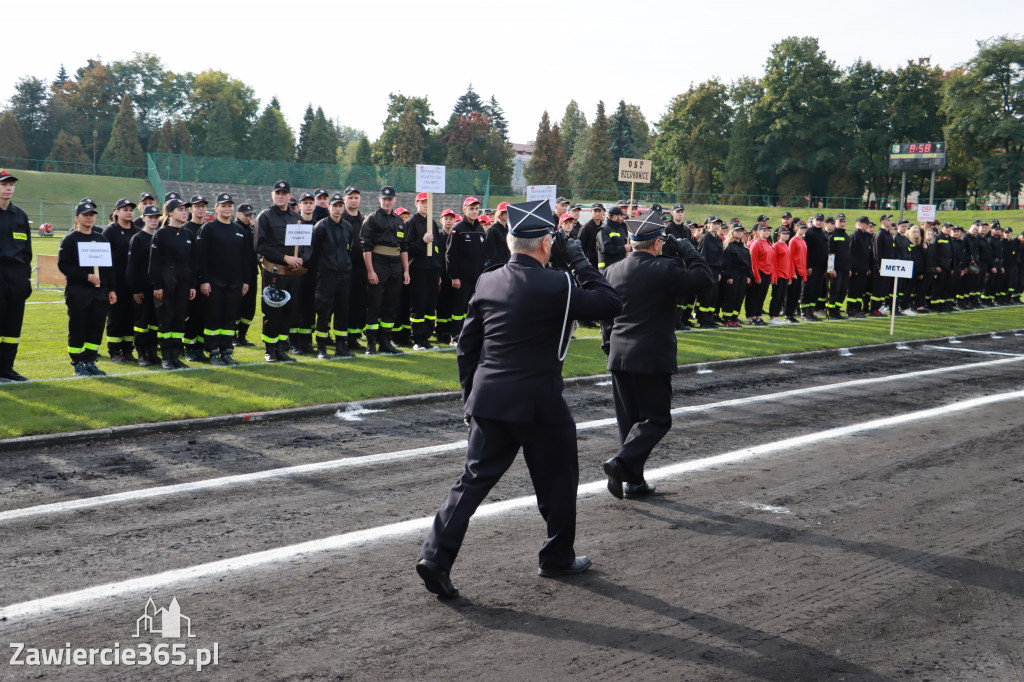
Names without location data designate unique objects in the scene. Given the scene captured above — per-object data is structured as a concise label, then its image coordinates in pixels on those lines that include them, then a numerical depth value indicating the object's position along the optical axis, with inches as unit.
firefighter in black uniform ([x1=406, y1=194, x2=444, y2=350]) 593.9
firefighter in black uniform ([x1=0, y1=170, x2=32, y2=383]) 429.4
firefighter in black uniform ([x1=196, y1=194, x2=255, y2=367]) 500.1
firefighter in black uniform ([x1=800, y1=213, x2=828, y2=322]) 864.3
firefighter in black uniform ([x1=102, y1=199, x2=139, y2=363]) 494.9
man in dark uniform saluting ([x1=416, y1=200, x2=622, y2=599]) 203.8
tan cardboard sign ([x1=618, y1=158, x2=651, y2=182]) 798.0
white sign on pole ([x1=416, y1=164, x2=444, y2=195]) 601.0
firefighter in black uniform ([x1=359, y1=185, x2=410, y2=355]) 557.3
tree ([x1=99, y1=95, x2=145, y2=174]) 3683.6
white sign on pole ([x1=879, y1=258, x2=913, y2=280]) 775.1
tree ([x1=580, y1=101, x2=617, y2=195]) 3784.5
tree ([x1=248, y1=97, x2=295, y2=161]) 4212.6
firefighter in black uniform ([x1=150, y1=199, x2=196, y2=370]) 479.8
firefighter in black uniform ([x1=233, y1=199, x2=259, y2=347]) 586.2
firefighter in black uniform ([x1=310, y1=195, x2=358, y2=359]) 532.4
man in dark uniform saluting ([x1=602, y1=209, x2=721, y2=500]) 279.6
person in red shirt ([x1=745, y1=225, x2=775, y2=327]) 820.0
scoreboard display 2299.5
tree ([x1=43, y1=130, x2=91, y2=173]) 3641.7
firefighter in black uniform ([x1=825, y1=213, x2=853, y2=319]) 880.9
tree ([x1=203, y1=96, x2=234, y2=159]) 4040.4
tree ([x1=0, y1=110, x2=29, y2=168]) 3649.1
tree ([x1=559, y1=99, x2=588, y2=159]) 6136.8
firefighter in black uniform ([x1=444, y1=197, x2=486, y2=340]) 591.5
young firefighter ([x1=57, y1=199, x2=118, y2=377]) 453.7
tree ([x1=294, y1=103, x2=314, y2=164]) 4302.2
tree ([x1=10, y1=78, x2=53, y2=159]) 3998.5
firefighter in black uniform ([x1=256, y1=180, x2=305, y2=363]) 520.4
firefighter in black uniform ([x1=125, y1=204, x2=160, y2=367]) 486.9
